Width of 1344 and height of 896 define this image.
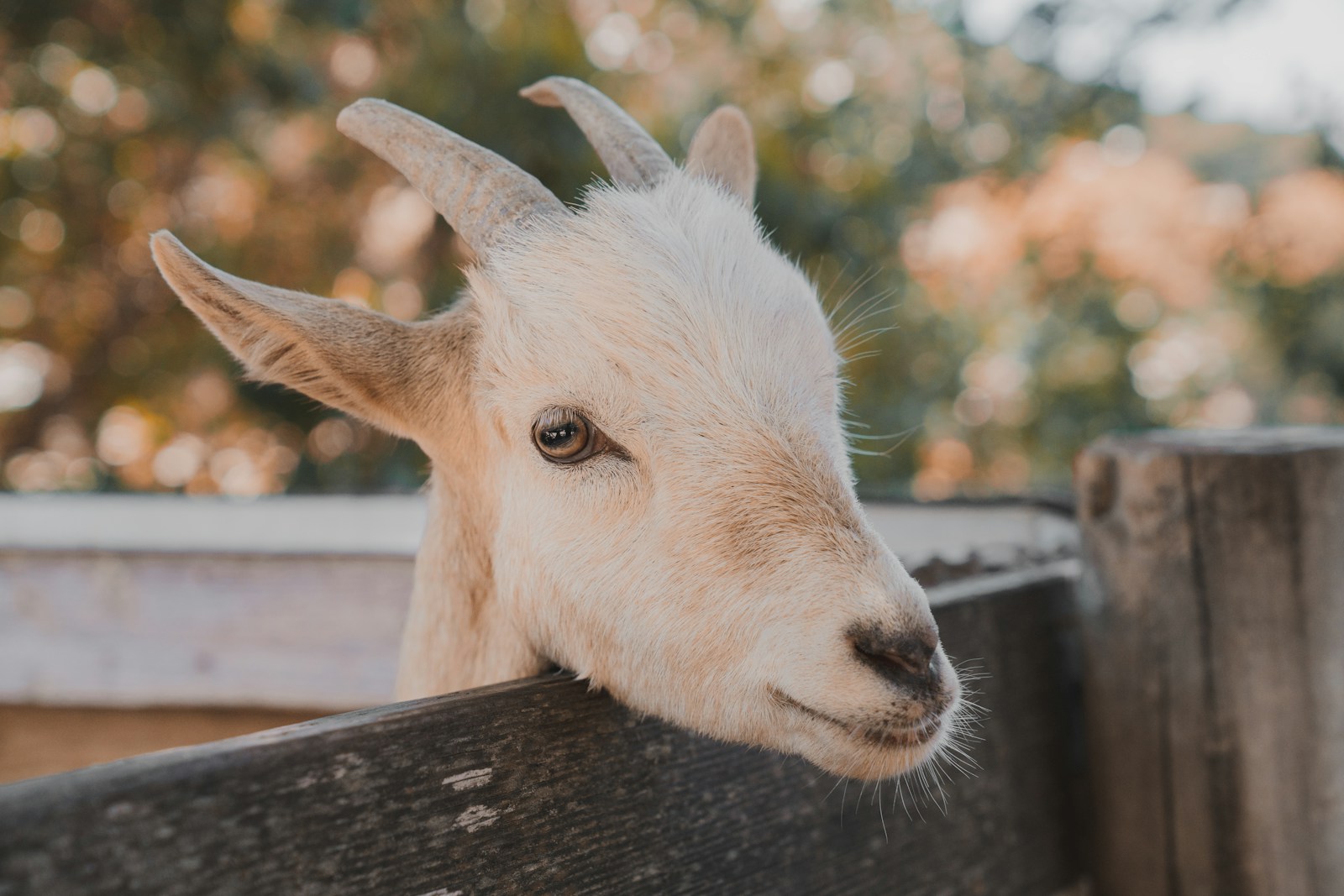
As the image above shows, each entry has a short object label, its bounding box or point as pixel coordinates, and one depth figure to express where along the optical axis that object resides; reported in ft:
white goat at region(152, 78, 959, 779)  2.12
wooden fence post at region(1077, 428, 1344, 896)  2.46
